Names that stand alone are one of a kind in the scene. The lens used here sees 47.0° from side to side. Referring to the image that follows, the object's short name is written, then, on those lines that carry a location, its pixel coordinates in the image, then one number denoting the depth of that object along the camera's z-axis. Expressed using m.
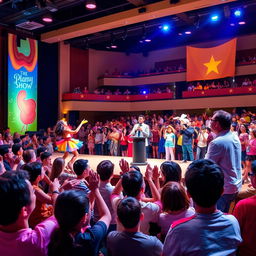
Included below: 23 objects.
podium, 8.33
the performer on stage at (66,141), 7.79
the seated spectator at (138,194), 2.38
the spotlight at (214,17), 12.45
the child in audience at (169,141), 9.30
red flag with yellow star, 15.55
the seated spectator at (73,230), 1.52
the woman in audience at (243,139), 7.35
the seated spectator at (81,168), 3.36
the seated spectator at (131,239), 1.74
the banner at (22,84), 14.77
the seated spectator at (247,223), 1.85
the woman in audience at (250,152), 6.58
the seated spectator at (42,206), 2.63
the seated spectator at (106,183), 2.91
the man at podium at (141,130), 8.48
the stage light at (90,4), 9.98
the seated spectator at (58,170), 4.12
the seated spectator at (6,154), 4.94
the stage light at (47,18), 11.41
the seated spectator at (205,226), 1.38
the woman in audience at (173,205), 2.24
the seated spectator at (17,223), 1.49
